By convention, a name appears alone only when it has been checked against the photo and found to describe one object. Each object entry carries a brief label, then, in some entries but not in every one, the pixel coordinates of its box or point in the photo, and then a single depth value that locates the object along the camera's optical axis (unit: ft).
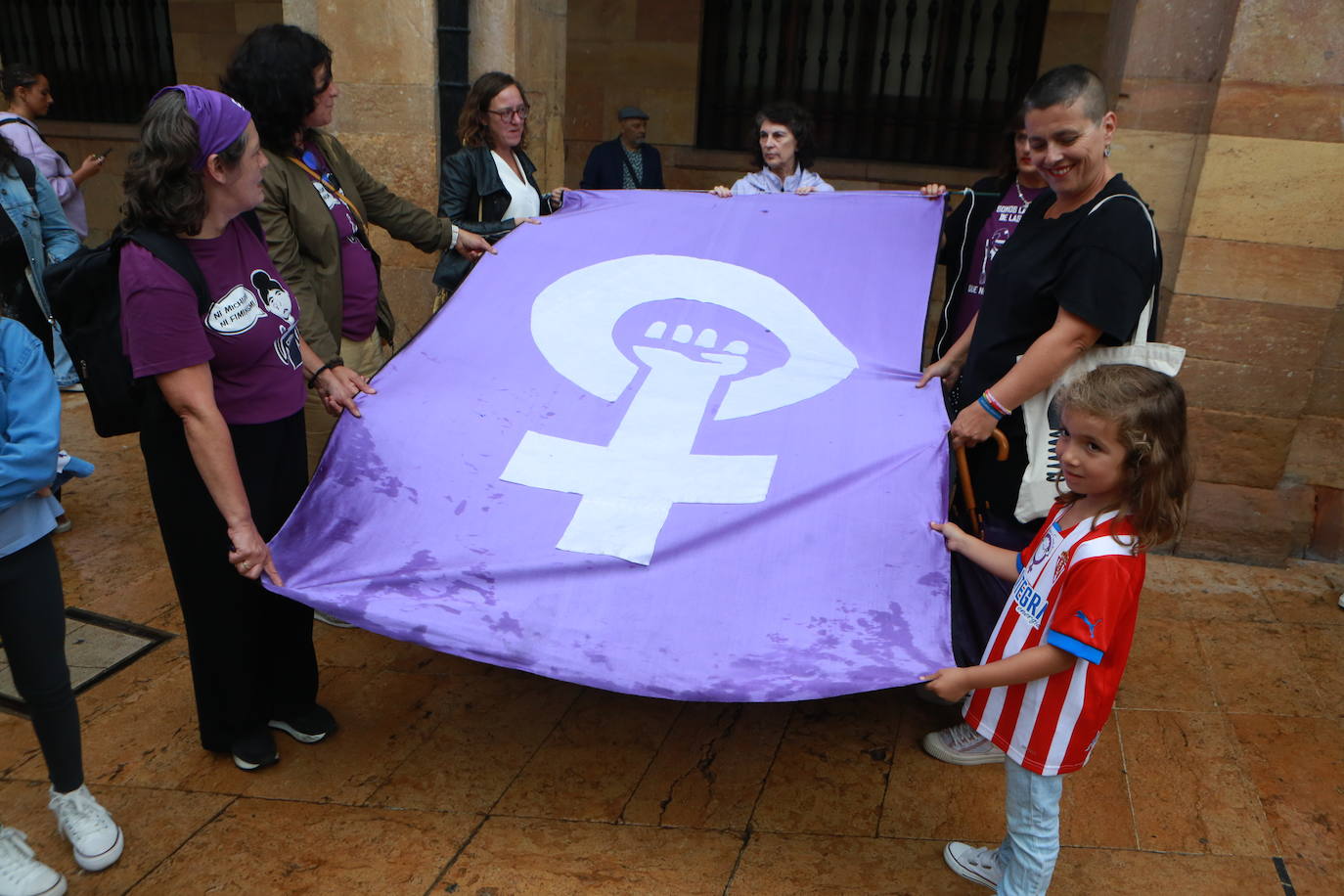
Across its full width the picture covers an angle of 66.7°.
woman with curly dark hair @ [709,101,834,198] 13.53
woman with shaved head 7.78
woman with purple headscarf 7.37
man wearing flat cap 21.54
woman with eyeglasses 12.88
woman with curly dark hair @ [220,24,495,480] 9.40
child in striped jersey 6.33
